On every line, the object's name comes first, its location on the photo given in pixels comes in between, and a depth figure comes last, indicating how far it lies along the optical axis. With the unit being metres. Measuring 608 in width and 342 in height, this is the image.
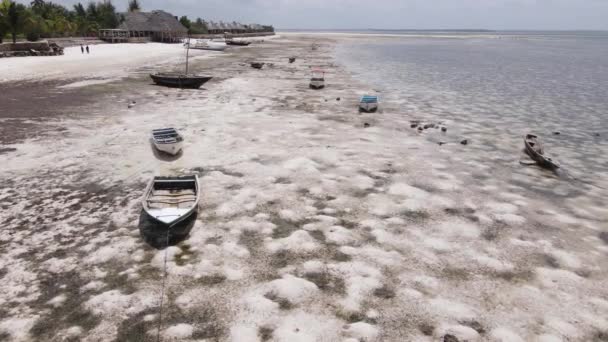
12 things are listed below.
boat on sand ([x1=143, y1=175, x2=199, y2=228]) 10.04
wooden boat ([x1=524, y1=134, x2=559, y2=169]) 15.52
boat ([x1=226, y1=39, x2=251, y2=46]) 95.19
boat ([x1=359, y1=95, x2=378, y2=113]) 25.09
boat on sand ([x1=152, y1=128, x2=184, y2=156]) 15.91
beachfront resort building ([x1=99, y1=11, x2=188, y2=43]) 86.50
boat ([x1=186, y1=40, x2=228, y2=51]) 80.44
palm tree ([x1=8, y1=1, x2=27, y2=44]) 54.25
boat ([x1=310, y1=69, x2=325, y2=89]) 34.19
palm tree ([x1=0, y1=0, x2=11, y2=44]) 53.91
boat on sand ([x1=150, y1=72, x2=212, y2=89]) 31.64
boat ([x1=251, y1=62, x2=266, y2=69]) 49.00
